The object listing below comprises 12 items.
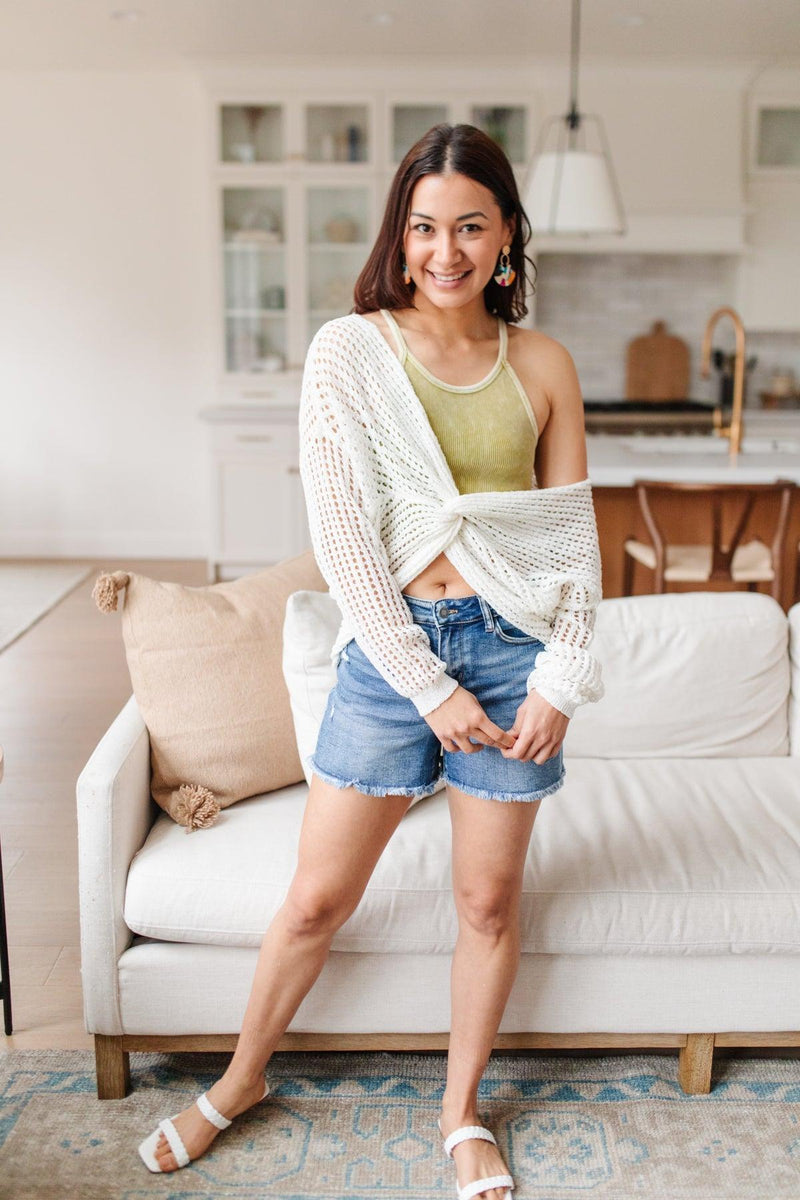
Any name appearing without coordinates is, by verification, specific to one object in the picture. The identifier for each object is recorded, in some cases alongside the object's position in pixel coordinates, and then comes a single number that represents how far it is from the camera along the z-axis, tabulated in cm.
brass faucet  383
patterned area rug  163
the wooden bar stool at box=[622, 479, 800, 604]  332
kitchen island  358
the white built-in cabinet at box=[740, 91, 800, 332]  584
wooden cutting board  625
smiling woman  143
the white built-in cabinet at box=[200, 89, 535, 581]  573
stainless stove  593
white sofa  175
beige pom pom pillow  196
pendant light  349
